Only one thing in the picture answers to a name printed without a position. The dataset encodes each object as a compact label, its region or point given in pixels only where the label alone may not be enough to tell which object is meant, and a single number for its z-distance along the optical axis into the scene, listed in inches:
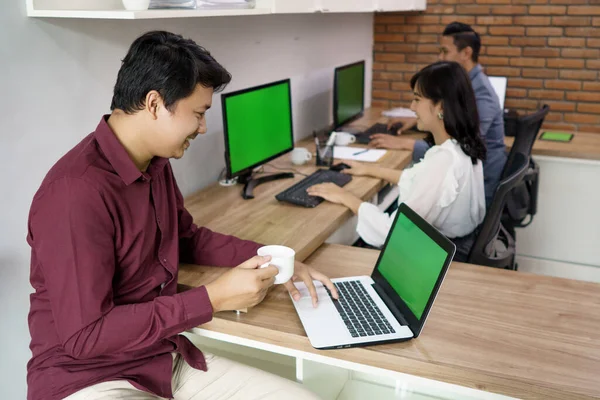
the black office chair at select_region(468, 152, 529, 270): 79.4
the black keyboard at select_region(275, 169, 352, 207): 93.0
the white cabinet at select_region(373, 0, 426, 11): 137.2
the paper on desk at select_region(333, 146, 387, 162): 121.3
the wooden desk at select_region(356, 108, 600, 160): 139.9
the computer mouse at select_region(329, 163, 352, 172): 112.5
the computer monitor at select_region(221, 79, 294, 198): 93.4
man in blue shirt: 127.6
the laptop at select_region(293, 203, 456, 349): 56.0
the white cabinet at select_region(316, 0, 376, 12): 107.5
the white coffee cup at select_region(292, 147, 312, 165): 117.1
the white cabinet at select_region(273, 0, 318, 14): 89.2
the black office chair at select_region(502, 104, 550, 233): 102.4
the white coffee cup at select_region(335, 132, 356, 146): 132.9
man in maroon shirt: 49.6
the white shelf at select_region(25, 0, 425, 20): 64.4
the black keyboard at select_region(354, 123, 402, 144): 135.3
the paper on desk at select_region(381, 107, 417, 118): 165.3
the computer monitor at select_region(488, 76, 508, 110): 162.7
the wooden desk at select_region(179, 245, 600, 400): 51.1
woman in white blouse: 86.0
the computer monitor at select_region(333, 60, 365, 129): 137.0
